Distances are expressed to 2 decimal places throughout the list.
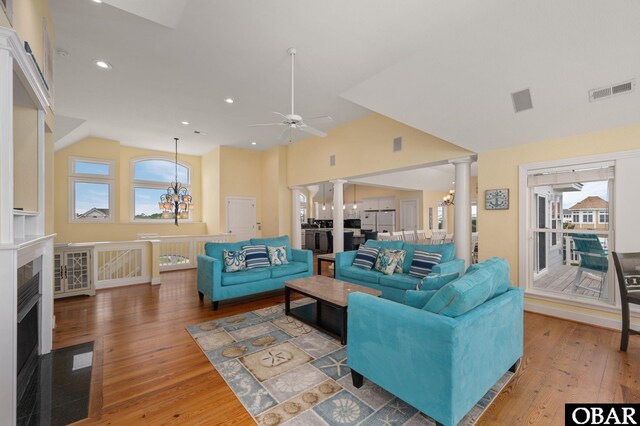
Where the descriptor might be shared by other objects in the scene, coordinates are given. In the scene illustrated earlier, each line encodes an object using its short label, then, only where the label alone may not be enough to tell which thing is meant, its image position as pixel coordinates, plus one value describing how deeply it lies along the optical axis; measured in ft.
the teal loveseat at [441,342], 4.93
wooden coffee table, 9.29
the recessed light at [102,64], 12.19
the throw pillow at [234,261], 13.61
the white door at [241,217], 26.58
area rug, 5.78
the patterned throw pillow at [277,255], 14.99
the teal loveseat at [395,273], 12.00
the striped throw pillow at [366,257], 14.35
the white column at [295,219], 26.26
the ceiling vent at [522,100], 9.99
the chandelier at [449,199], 29.30
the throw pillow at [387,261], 13.23
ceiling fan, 10.61
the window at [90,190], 23.66
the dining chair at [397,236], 20.85
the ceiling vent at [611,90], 8.64
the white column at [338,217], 22.11
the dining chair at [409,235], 21.80
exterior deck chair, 11.23
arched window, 27.43
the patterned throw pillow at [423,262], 12.34
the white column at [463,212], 14.19
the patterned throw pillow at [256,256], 14.37
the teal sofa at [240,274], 12.50
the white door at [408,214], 32.76
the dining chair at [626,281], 8.45
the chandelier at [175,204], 22.66
